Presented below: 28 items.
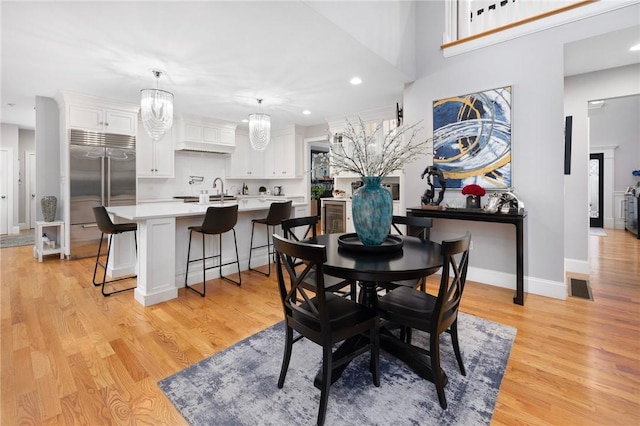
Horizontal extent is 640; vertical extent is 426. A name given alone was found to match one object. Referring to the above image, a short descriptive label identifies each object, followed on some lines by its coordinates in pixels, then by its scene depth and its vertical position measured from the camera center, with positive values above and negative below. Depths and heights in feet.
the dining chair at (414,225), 6.84 -0.43
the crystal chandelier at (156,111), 10.92 +3.60
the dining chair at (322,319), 4.69 -1.86
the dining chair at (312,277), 6.91 -1.55
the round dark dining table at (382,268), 4.98 -0.96
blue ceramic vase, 6.11 -0.02
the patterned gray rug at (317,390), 4.87 -3.26
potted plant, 25.14 +1.33
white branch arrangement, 6.43 +1.08
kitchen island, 9.41 -1.31
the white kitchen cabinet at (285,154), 22.59 +4.29
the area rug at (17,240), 18.55 -1.93
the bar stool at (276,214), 12.00 -0.16
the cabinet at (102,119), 14.74 +4.65
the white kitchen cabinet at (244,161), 22.59 +3.78
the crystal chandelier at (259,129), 14.47 +3.88
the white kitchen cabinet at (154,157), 17.47 +3.19
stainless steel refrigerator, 14.99 +1.63
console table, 9.43 -0.35
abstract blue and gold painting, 10.71 +2.65
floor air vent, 10.13 -2.78
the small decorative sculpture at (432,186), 11.29 +0.89
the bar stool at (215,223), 9.91 -0.42
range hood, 18.92 +4.14
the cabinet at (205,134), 18.86 +4.98
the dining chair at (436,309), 4.96 -1.81
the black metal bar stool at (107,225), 9.87 -0.51
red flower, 10.60 +0.70
